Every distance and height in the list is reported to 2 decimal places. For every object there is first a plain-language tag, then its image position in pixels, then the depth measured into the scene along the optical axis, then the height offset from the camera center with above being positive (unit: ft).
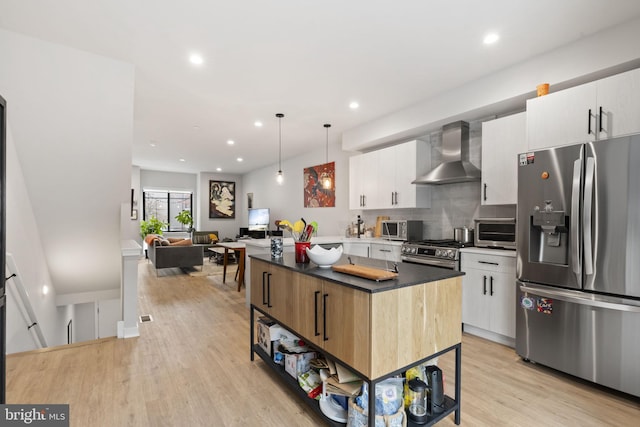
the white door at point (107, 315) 17.63 -5.78
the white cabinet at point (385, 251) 13.92 -1.67
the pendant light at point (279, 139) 15.12 +4.82
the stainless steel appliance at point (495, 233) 10.33 -0.58
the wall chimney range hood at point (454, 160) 11.98 +2.29
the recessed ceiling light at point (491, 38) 8.32 +4.84
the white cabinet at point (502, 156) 10.34 +2.10
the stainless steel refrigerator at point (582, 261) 7.04 -1.11
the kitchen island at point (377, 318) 5.11 -1.90
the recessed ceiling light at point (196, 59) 9.43 +4.83
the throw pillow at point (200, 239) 31.68 -2.53
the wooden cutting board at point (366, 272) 5.55 -1.09
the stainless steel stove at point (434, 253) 11.27 -1.43
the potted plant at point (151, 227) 30.96 -1.31
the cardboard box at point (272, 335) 8.23 -3.20
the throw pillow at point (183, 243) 22.53 -2.11
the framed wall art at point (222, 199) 34.78 +1.75
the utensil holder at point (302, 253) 7.76 -0.96
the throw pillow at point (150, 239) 23.82 -1.96
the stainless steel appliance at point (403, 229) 14.16 -0.63
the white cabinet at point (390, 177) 14.05 +1.91
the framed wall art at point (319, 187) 21.04 +2.03
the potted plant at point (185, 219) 33.19 -0.52
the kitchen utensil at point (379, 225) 16.72 -0.53
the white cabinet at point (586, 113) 7.54 +2.76
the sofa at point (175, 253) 21.45 -2.78
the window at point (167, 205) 33.32 +1.03
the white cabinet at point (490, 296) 9.87 -2.67
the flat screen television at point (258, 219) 29.68 -0.43
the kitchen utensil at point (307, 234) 8.03 -0.50
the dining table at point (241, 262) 17.90 -2.78
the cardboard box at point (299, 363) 7.34 -3.51
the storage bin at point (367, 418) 5.31 -3.52
